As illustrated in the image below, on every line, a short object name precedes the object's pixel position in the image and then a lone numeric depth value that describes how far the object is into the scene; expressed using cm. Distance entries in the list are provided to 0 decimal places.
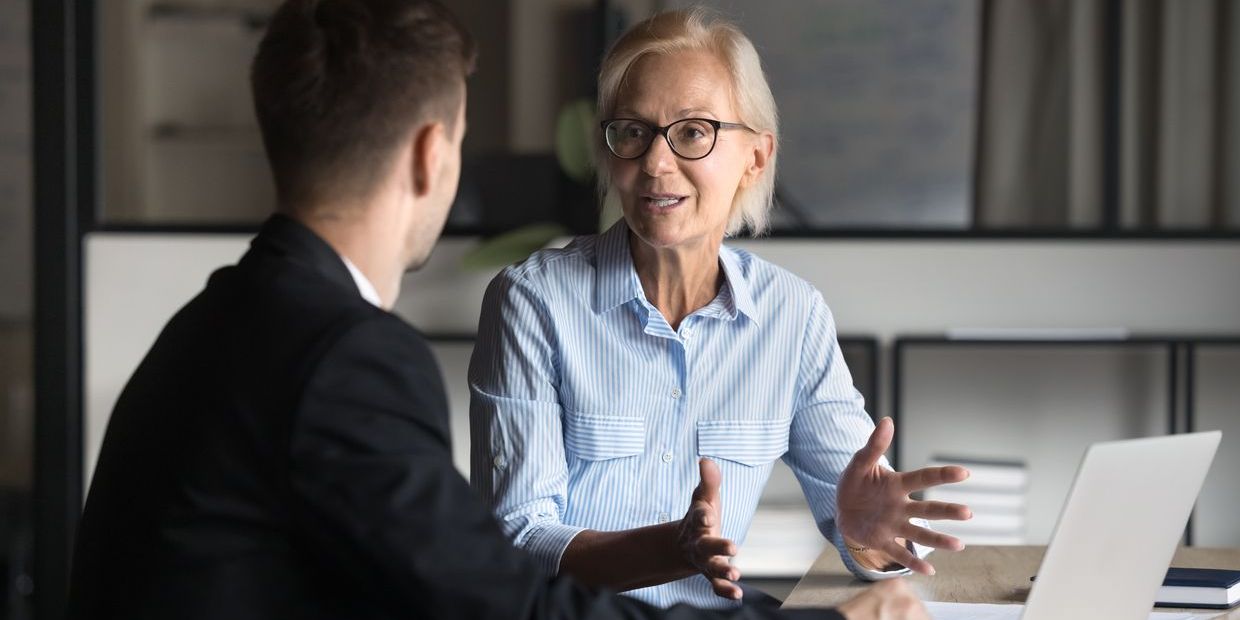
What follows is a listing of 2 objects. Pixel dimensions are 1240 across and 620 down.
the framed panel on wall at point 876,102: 454
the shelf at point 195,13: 492
